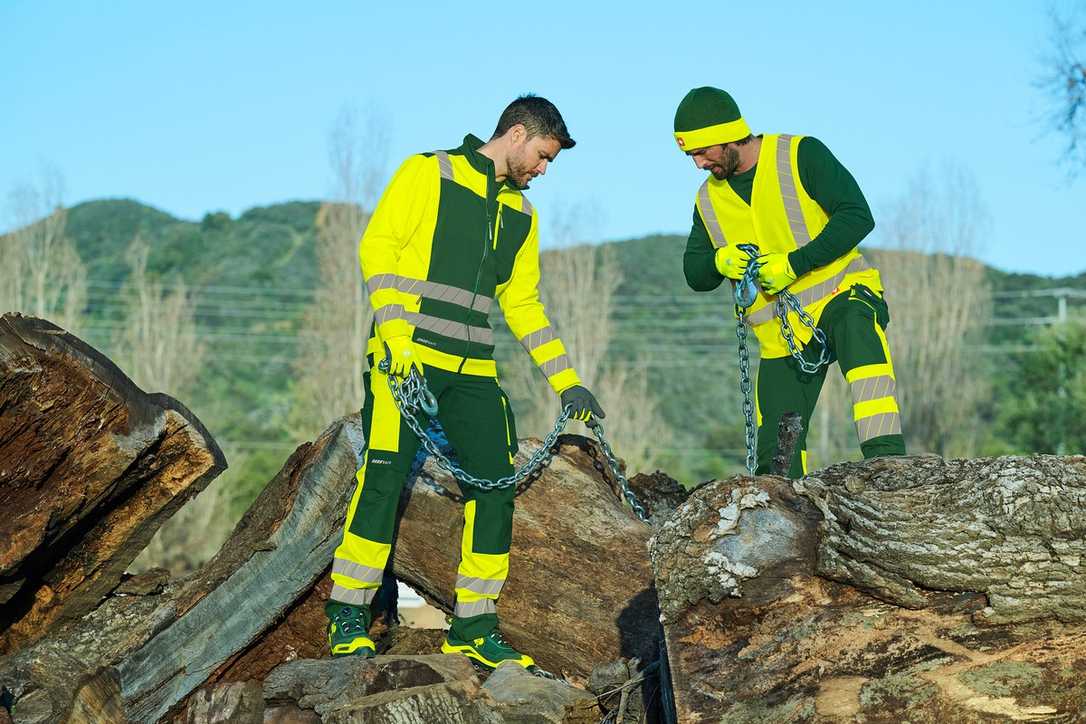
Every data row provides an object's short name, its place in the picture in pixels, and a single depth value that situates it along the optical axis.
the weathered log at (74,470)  5.17
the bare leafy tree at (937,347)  37.44
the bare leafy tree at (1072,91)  18.33
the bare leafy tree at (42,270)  33.91
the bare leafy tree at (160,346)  33.22
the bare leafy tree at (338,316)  31.97
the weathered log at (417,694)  4.76
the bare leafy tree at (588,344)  35.03
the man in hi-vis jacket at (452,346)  5.45
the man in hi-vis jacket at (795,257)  5.51
